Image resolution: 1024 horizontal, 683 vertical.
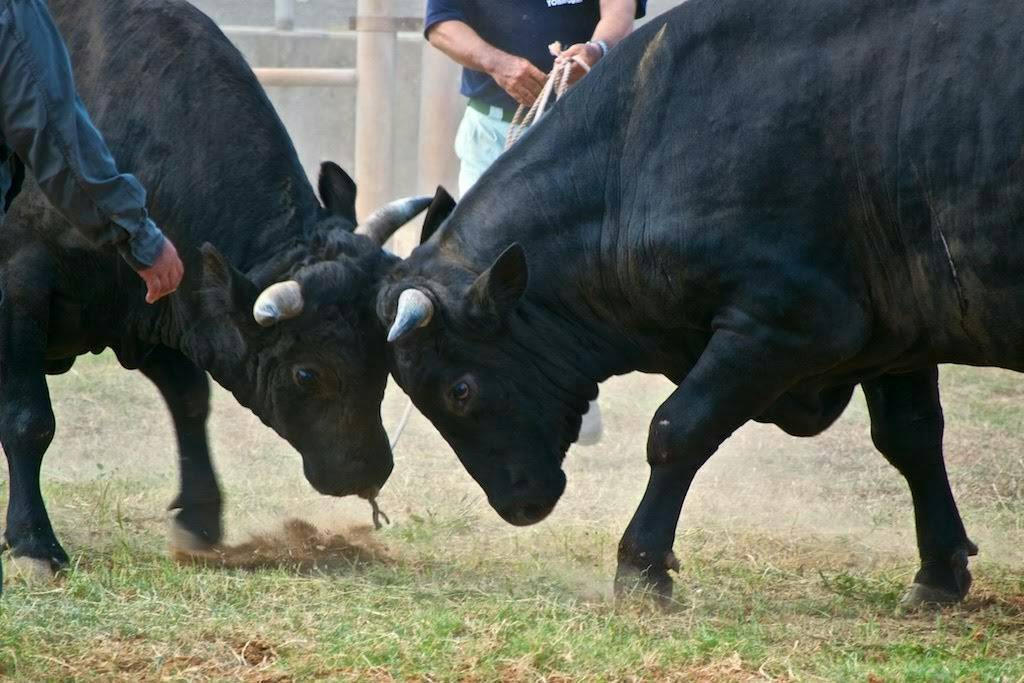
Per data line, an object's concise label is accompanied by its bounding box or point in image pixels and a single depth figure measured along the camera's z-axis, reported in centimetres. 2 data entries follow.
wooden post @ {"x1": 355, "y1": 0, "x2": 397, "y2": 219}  2166
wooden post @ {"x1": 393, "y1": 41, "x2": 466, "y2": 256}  2164
